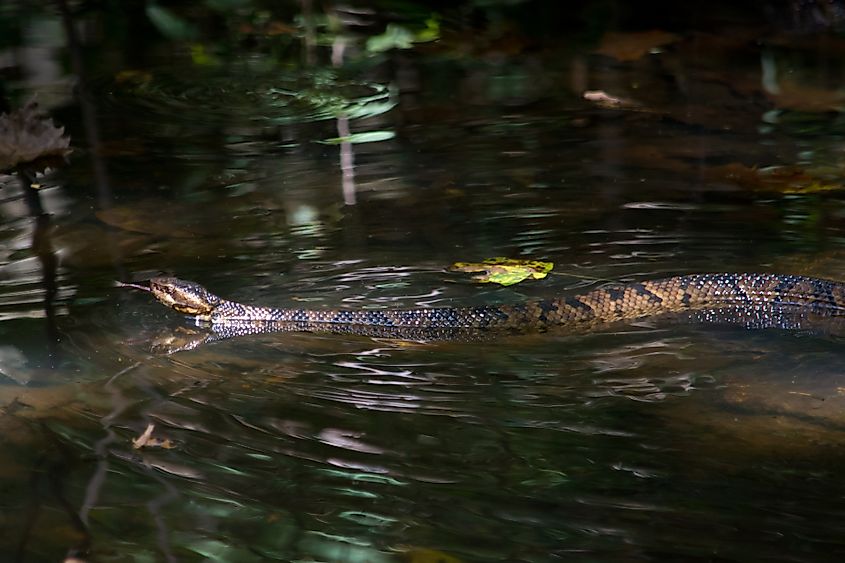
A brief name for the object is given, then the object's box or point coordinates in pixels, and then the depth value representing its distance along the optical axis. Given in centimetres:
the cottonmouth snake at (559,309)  1130
